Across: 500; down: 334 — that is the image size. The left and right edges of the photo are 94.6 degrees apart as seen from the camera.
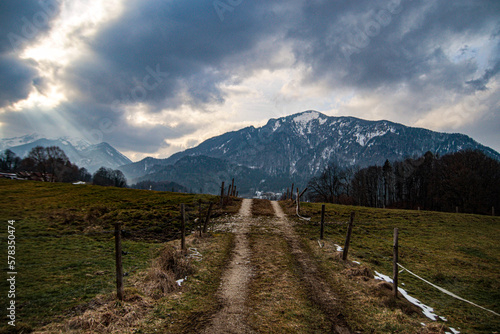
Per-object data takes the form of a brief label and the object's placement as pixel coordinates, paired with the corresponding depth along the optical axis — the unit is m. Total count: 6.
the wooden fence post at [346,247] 14.15
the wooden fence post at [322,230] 19.31
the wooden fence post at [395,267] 9.87
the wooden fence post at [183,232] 14.27
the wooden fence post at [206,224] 19.34
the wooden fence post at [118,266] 8.12
